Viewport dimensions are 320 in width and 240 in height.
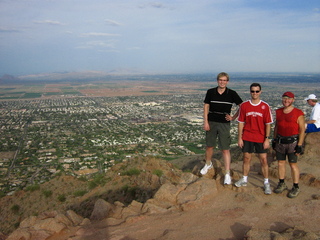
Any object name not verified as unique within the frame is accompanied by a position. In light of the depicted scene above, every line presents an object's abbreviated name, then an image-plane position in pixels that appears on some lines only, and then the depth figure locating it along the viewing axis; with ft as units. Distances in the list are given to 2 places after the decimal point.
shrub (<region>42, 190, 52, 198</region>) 39.12
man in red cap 17.75
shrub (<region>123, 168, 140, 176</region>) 34.82
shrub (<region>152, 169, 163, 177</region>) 32.64
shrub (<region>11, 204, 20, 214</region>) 38.04
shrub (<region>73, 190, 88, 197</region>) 36.52
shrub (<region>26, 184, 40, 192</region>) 41.86
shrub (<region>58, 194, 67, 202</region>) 37.19
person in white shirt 24.93
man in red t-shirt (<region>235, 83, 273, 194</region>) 18.45
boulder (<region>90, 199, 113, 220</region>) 19.97
